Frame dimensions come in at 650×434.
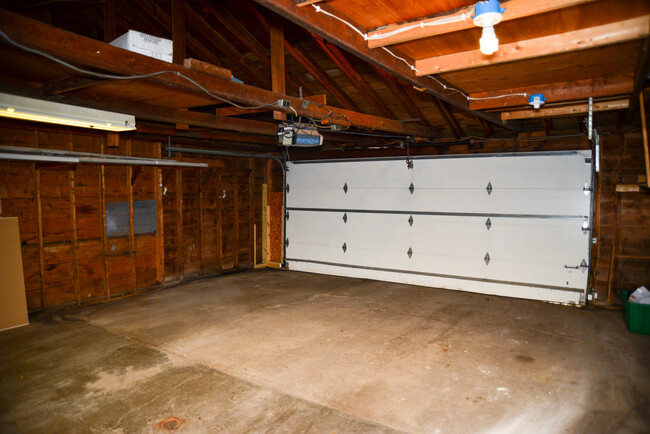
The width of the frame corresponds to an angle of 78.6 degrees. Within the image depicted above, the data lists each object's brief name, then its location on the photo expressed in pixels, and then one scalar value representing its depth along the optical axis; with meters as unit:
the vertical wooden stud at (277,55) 3.66
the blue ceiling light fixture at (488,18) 1.84
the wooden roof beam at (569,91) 3.26
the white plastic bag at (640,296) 4.36
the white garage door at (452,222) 5.40
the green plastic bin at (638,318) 4.21
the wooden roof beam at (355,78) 4.50
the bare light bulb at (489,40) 1.89
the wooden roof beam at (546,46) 2.24
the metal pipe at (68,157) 3.90
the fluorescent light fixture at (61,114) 2.85
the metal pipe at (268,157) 6.47
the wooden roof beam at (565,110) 3.65
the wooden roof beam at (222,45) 4.84
